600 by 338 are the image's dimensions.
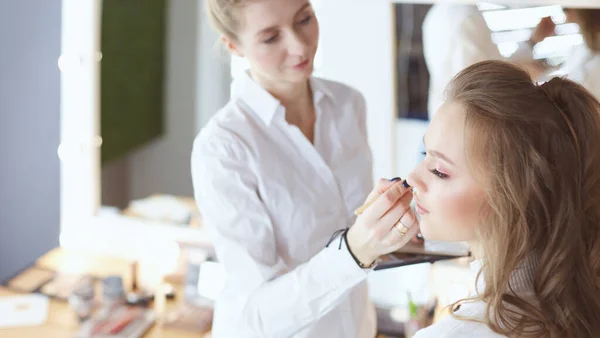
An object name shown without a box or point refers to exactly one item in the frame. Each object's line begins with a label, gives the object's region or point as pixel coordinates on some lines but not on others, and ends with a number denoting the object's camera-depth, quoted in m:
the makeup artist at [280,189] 1.15
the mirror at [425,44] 1.54
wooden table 1.77
